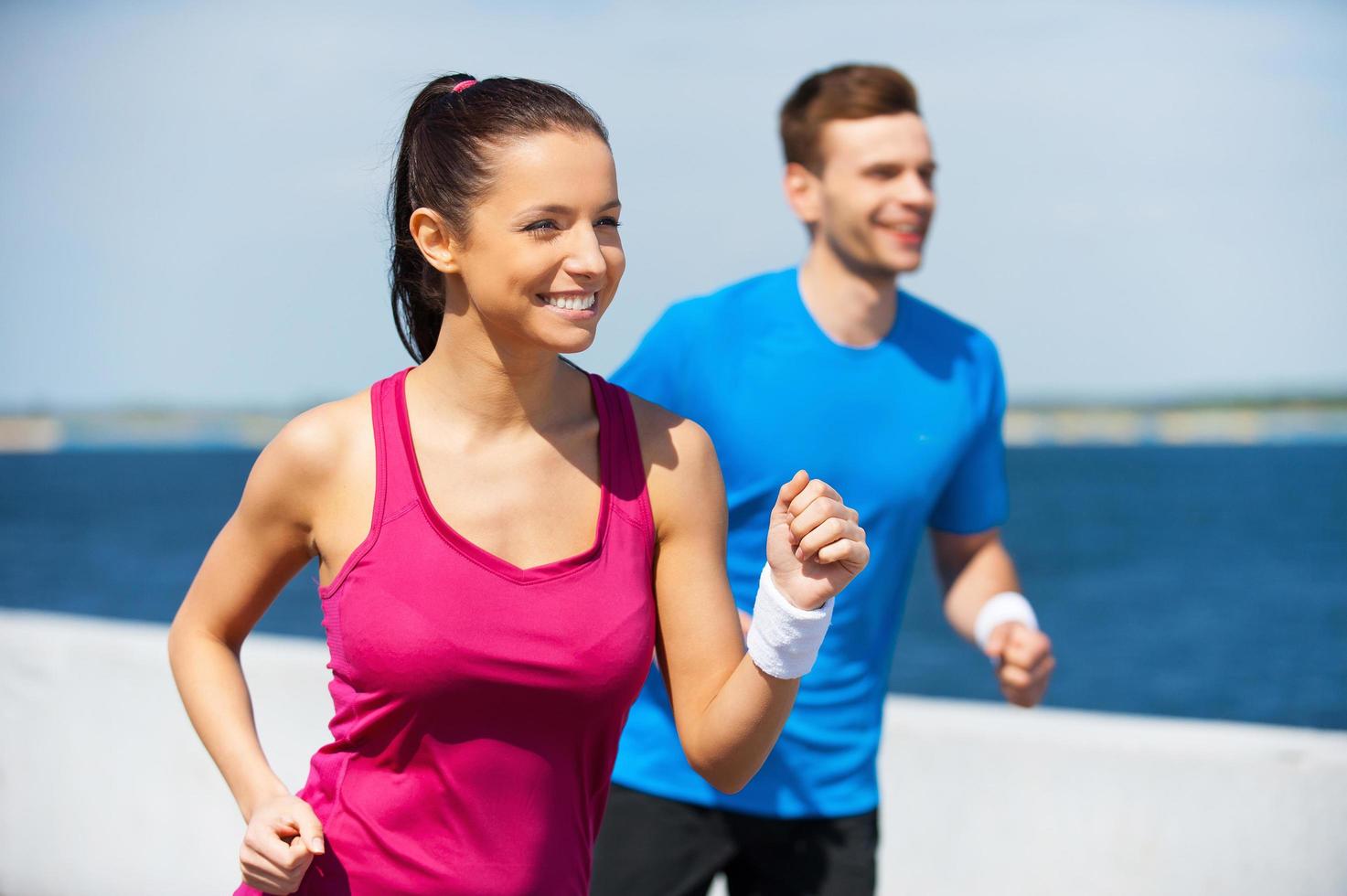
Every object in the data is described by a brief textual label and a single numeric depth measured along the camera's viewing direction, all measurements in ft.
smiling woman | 8.26
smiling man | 10.29
